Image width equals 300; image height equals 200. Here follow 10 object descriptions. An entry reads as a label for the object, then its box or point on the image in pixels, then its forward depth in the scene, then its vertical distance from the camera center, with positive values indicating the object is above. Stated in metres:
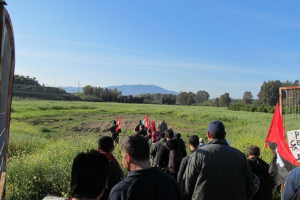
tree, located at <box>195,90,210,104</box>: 168.98 +9.43
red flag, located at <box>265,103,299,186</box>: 5.07 -0.86
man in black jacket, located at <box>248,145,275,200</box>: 3.93 -1.02
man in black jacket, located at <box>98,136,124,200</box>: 2.94 -0.69
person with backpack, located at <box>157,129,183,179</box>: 4.99 -0.93
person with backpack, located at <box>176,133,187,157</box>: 5.98 -0.92
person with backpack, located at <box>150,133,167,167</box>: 6.08 -0.98
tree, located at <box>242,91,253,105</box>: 114.12 +5.85
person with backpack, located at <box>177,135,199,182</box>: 4.12 -0.62
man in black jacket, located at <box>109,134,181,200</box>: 2.00 -0.57
